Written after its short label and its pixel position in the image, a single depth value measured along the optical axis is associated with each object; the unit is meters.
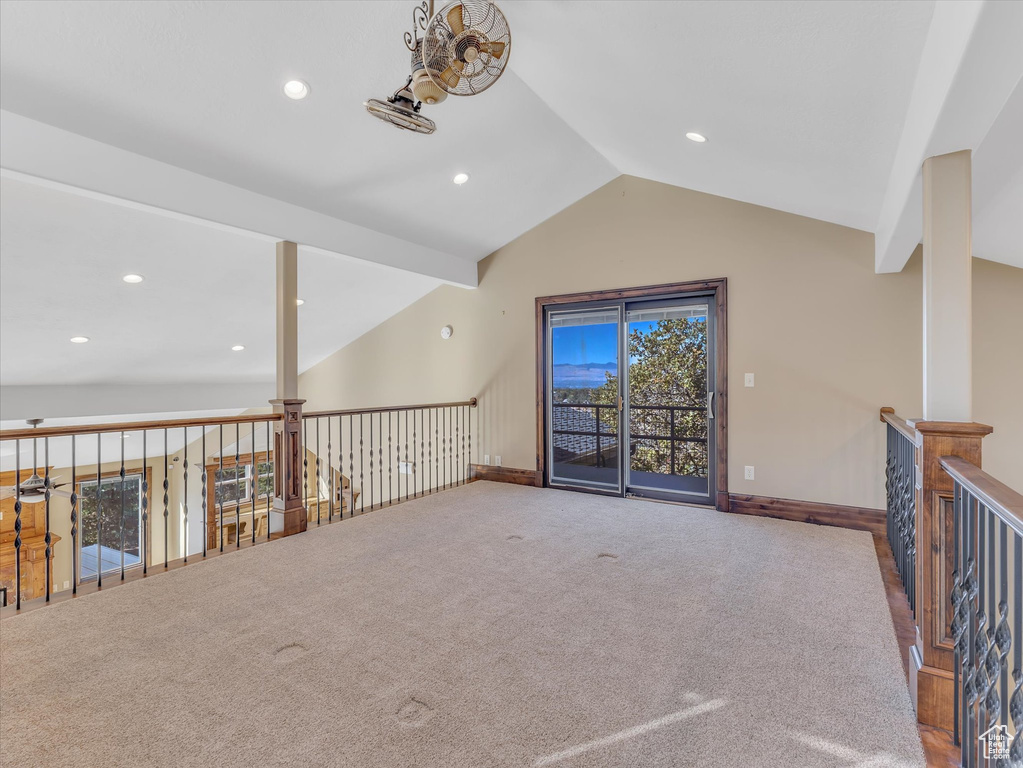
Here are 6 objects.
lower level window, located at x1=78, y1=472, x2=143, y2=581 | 8.39
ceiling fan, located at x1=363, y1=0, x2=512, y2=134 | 1.89
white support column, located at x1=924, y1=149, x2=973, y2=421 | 1.83
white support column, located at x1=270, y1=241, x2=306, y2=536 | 3.82
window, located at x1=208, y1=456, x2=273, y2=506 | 9.28
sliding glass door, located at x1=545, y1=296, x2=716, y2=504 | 4.56
